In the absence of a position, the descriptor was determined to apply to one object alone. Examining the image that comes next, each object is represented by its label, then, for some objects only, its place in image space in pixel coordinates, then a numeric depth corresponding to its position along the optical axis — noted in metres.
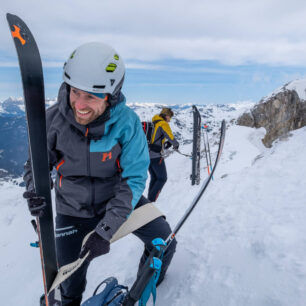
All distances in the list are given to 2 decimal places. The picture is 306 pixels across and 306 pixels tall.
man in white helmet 2.35
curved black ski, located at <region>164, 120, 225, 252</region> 2.73
